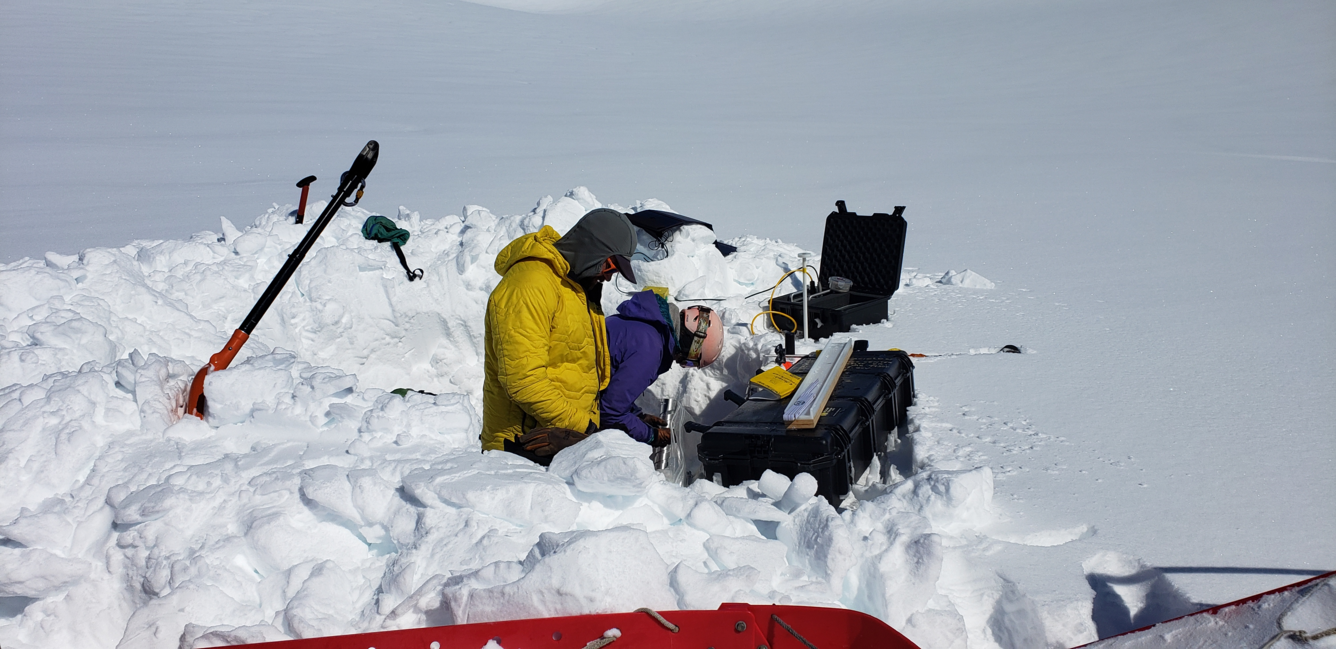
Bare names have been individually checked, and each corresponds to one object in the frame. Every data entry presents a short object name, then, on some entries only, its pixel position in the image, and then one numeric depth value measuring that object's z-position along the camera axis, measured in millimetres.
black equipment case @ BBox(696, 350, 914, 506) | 2834
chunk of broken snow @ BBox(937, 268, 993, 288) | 5152
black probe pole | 3428
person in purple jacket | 3562
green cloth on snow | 5551
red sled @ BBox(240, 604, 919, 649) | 1915
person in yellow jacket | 2979
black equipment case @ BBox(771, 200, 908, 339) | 4406
